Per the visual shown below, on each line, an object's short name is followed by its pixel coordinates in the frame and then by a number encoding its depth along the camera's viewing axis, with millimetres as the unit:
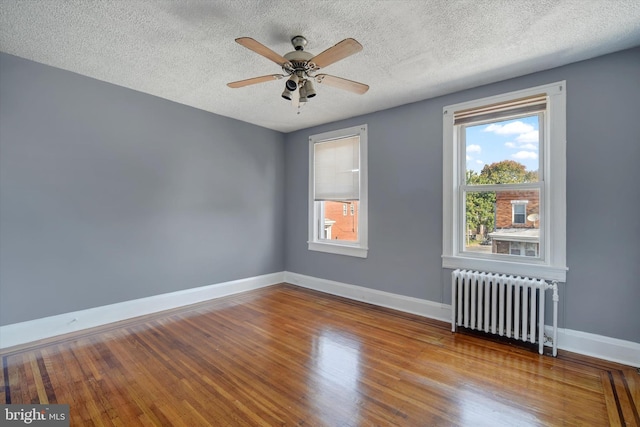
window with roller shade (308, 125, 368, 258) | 4215
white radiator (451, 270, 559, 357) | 2664
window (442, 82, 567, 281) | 2752
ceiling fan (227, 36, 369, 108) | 1944
